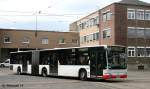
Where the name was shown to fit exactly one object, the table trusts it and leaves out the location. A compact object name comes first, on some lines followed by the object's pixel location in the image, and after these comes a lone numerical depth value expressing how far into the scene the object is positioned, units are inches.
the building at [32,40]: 1714.3
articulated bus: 575.2
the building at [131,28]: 1326.4
